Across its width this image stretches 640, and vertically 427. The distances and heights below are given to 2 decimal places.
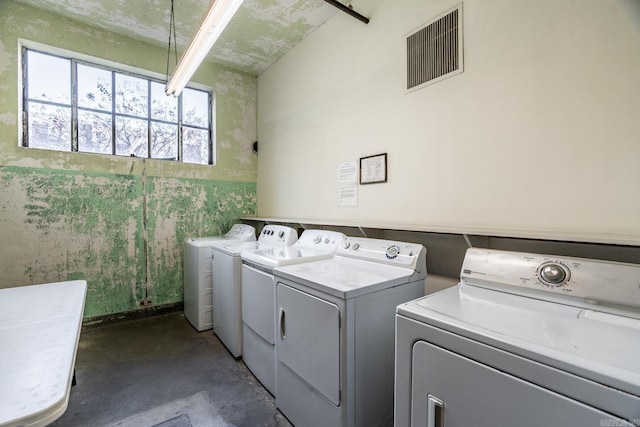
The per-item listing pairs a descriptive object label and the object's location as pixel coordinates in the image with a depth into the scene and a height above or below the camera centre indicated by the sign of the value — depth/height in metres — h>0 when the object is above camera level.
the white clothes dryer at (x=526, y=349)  0.68 -0.38
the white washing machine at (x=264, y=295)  1.92 -0.62
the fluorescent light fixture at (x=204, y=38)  1.58 +1.14
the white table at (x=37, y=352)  0.67 -0.46
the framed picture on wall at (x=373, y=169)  2.20 +0.34
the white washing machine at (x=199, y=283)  2.84 -0.75
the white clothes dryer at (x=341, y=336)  1.33 -0.64
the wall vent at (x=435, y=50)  1.75 +1.07
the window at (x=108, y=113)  2.75 +1.09
